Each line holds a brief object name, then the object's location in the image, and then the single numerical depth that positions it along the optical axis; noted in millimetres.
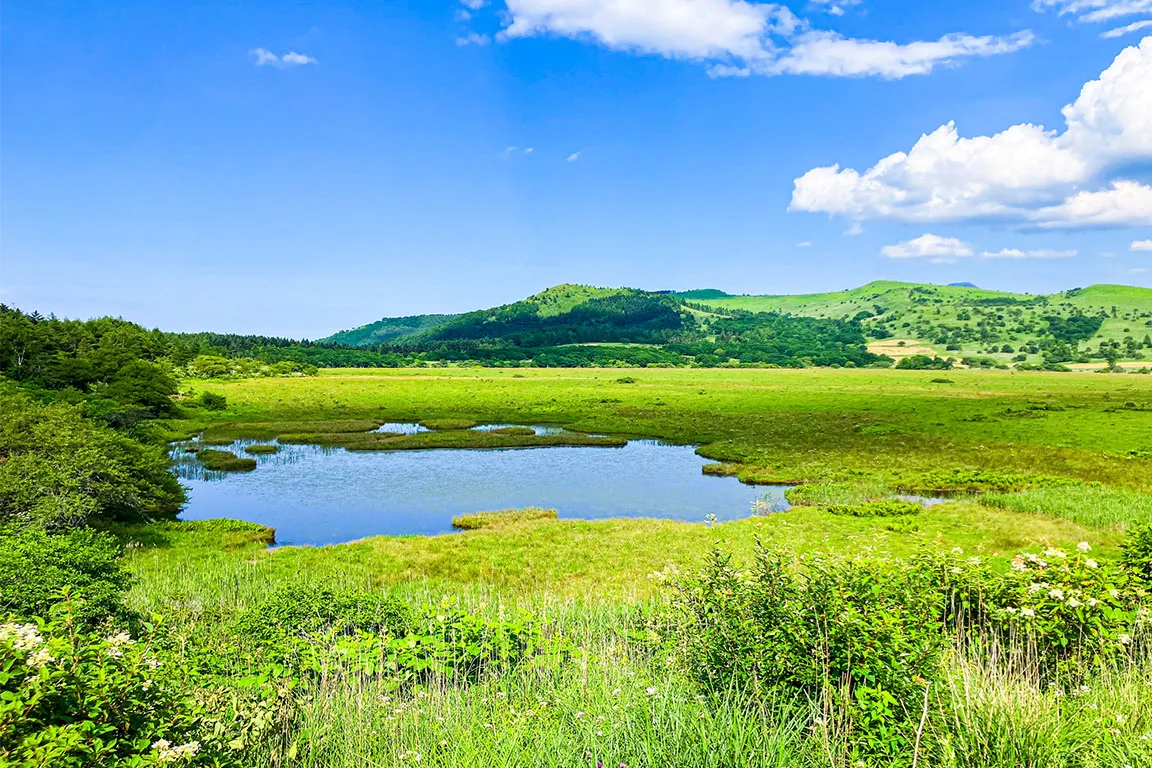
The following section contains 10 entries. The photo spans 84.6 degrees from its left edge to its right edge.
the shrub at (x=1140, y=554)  11766
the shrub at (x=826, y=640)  7547
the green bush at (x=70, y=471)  21906
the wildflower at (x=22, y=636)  4898
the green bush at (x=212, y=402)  77250
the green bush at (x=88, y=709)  4617
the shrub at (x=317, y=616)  12398
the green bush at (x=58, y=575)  11617
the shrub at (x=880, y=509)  30109
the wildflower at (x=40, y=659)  4816
